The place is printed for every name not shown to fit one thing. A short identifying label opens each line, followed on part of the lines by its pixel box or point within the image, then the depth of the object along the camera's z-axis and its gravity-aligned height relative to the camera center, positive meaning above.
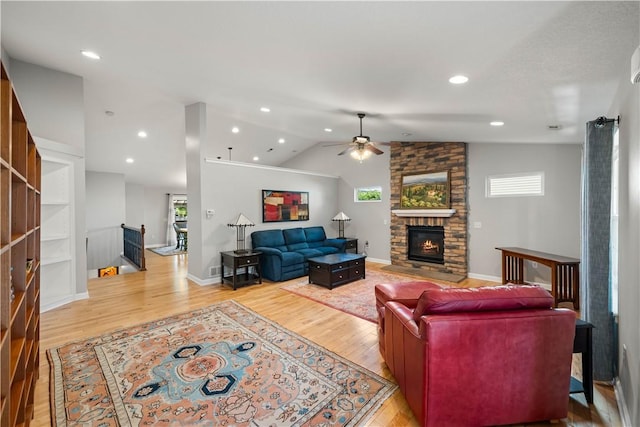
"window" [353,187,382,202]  7.54 +0.46
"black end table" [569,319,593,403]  2.08 -1.03
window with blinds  5.07 +0.46
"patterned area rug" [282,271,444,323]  4.02 -1.37
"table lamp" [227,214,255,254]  5.47 -0.31
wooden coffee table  5.06 -1.08
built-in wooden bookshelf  1.12 -0.28
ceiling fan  4.48 +1.02
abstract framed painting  6.34 +0.14
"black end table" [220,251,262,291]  5.08 -0.98
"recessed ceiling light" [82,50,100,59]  3.30 +1.88
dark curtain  2.31 -0.32
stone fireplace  5.93 -0.06
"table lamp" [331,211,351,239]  7.50 -0.24
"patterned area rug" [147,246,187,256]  9.17 -1.29
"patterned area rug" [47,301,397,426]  1.99 -1.40
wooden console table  4.04 -0.98
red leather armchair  1.70 -0.89
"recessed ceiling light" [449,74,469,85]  2.52 +1.18
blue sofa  5.54 -0.82
